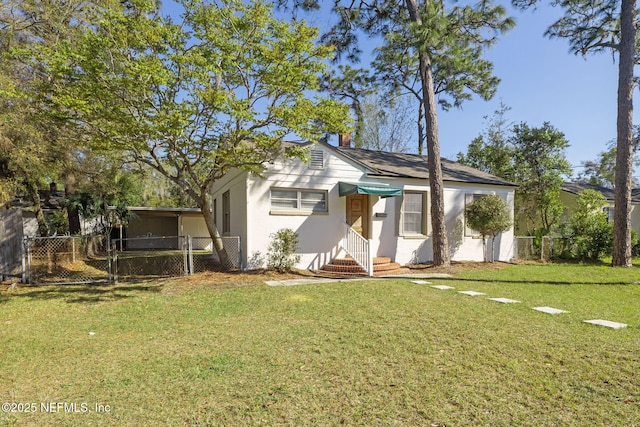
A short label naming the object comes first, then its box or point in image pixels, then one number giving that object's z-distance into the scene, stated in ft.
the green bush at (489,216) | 39.86
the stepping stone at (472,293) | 23.70
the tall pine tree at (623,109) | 37.83
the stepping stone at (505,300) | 21.44
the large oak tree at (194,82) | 23.24
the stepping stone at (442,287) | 26.12
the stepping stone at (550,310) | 18.90
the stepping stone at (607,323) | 16.19
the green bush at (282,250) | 33.24
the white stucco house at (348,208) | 34.06
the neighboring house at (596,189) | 65.05
